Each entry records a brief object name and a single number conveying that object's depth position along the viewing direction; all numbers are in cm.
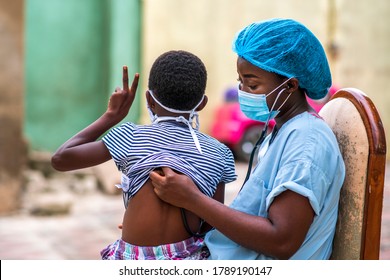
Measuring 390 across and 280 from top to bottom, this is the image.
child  465
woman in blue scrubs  445
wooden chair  448
